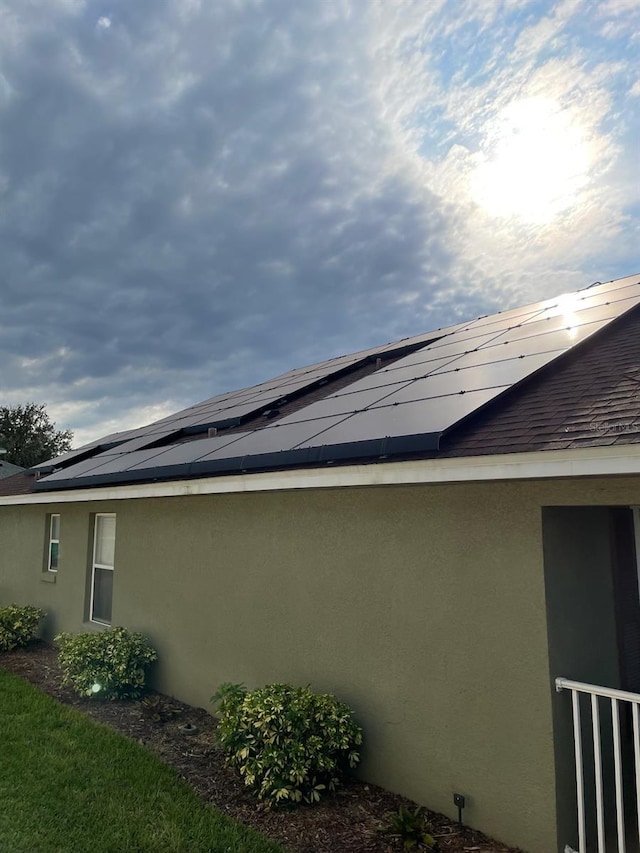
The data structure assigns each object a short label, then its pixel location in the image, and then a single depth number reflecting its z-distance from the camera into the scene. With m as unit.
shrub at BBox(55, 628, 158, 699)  6.79
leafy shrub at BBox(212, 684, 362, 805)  4.18
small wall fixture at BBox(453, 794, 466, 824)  3.80
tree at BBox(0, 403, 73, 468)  37.00
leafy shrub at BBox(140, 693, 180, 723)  6.25
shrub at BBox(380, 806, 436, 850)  3.49
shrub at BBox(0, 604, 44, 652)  9.54
